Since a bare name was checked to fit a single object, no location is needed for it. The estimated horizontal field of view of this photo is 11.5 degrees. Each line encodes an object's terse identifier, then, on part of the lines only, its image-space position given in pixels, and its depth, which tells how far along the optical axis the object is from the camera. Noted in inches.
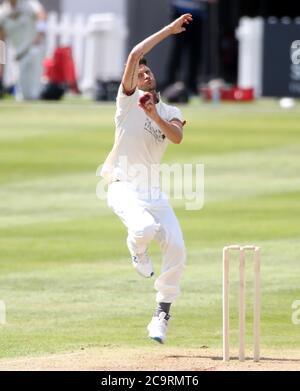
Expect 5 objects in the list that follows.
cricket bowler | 408.2
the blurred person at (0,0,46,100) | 1285.7
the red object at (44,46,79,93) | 1349.7
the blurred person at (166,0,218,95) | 1374.3
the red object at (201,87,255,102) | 1314.0
